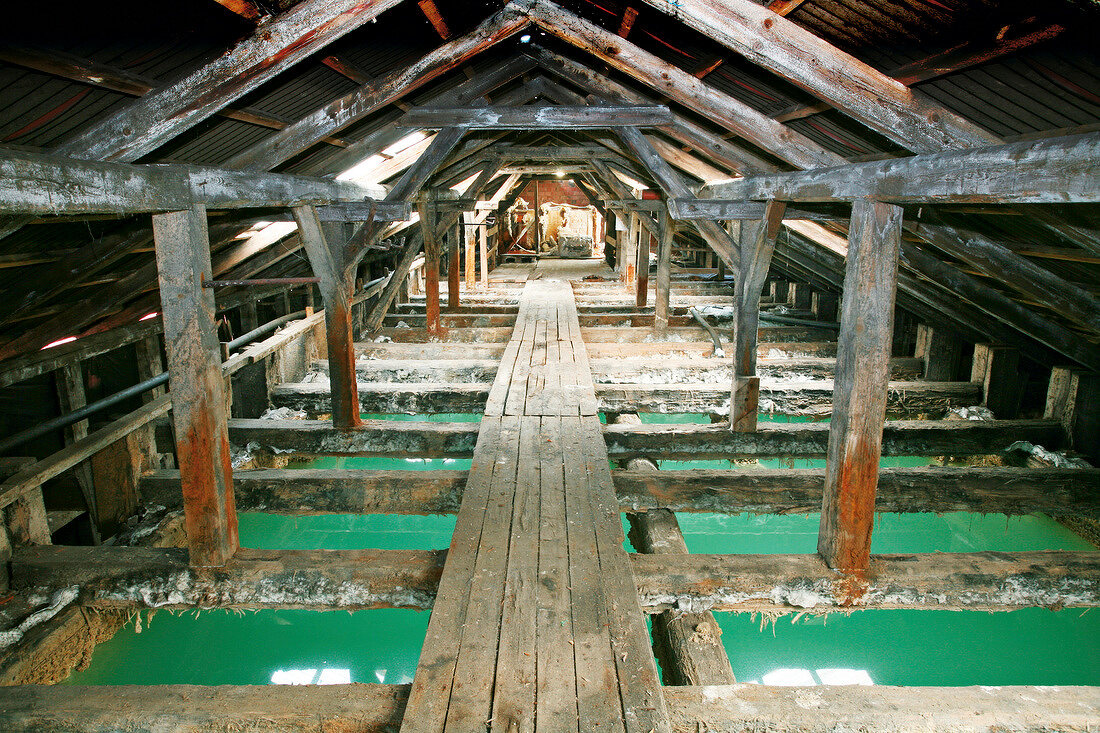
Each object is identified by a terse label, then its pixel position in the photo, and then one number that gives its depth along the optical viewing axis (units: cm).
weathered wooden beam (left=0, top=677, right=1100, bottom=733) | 192
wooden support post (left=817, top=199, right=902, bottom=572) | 249
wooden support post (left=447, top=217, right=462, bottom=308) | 891
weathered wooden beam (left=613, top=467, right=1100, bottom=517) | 358
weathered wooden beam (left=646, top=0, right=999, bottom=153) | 236
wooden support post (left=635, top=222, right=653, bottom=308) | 883
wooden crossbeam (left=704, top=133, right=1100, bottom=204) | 161
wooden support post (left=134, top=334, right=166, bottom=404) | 588
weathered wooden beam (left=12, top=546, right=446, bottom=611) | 265
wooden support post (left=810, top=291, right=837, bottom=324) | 914
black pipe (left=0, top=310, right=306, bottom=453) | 388
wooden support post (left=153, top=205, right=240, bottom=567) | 253
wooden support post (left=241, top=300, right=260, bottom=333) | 796
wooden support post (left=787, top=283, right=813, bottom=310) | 1009
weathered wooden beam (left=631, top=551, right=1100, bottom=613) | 258
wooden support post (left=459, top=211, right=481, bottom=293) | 1202
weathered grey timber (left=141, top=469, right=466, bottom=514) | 356
